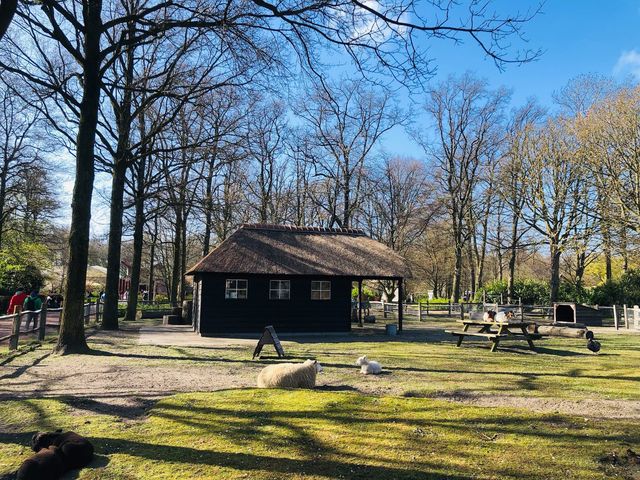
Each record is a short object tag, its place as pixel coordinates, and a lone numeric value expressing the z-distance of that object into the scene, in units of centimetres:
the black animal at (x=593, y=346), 1460
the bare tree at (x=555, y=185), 3200
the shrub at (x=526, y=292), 3850
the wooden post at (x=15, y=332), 1315
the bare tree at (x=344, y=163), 4025
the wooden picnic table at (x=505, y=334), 1501
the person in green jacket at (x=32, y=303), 1844
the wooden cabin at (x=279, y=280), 2045
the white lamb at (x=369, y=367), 1033
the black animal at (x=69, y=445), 467
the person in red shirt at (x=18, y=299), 1978
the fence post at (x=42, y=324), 1601
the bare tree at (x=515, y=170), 3400
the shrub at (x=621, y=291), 3144
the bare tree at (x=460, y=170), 4269
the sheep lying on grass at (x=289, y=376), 826
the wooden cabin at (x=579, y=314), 2691
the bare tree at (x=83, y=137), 1259
